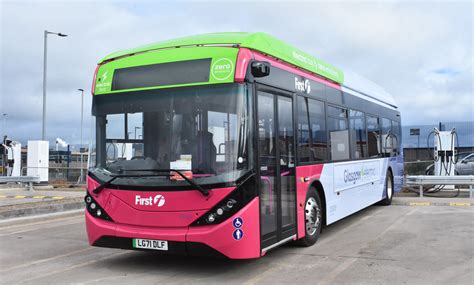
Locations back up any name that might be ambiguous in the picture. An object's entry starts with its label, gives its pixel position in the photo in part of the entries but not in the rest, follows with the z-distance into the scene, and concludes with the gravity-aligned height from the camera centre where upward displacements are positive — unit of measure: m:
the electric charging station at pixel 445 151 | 15.58 +0.33
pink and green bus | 5.46 +0.20
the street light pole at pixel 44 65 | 22.06 +5.02
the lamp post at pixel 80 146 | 22.56 +0.76
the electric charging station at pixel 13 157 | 21.95 +0.53
